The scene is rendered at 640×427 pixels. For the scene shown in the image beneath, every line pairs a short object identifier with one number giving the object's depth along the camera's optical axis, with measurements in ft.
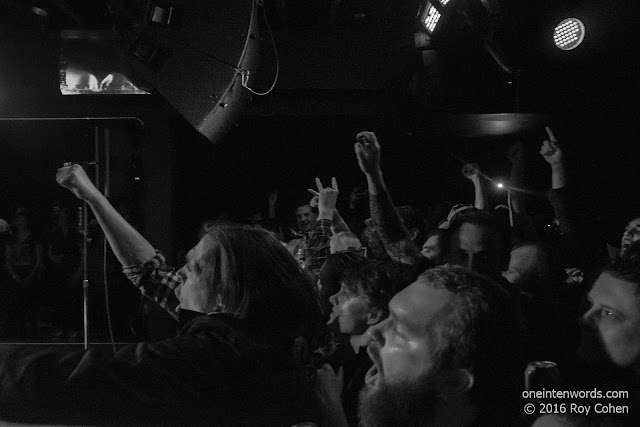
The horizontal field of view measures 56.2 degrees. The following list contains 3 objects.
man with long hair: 3.99
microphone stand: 9.91
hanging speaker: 10.12
